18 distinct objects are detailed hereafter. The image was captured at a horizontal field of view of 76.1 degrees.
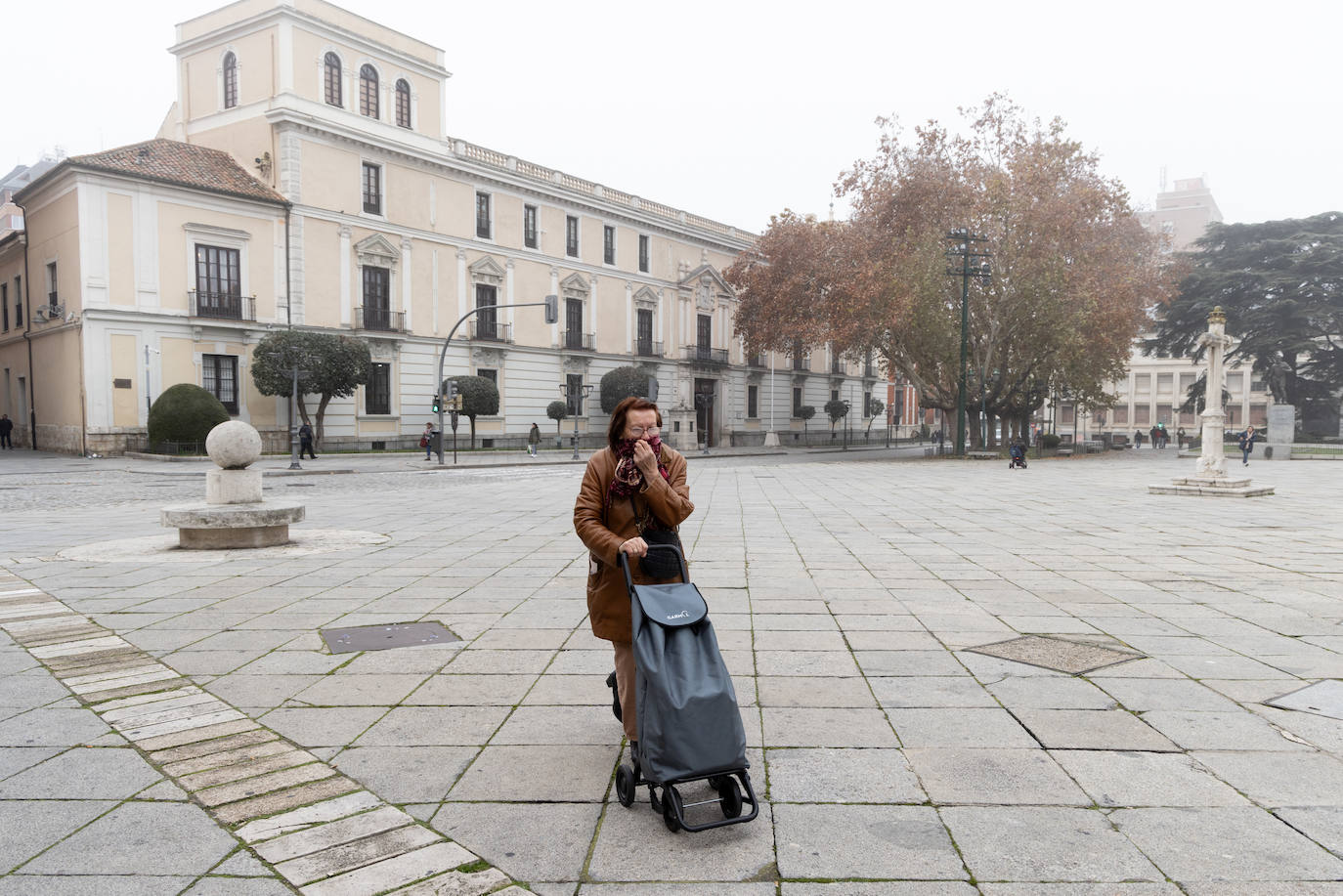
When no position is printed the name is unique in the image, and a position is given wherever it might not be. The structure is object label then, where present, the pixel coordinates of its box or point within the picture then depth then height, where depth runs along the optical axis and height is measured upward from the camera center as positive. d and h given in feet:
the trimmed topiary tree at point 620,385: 134.17 +3.74
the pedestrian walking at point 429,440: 91.50 -3.54
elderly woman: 10.19 -1.19
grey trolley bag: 8.97 -3.17
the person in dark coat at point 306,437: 84.67 -2.79
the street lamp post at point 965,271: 91.30 +15.00
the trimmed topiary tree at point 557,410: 125.49 -0.26
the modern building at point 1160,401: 255.50 +2.29
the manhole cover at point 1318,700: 12.98 -4.56
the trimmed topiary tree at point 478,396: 109.19 +1.64
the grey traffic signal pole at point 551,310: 97.40 +11.44
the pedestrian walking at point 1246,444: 95.30 -3.99
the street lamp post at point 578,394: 122.23 +2.21
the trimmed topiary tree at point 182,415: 83.61 -0.64
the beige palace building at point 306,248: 88.69 +19.54
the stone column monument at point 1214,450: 51.90 -2.67
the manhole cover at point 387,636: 16.78 -4.62
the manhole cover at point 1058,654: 15.28 -4.56
